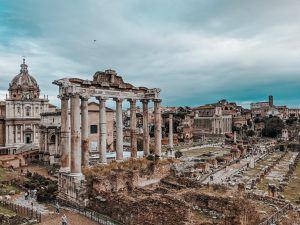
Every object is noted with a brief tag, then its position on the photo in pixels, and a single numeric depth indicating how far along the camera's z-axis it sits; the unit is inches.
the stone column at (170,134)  2076.0
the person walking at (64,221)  636.0
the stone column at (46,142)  1763.0
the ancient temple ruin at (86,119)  807.1
